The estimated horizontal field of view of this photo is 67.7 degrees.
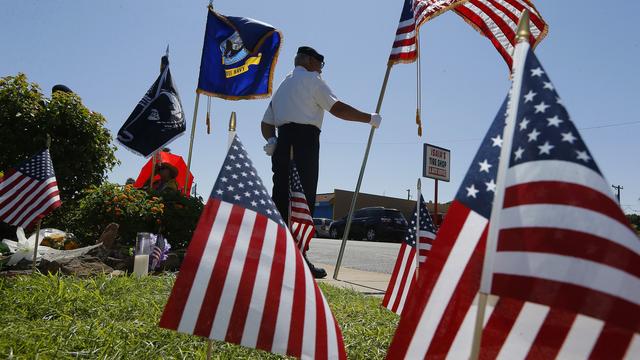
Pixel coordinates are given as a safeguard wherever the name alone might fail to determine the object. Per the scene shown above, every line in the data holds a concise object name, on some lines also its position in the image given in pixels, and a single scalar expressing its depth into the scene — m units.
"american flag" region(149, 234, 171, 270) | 4.43
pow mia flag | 6.25
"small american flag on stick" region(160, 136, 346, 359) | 1.46
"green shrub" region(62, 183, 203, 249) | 5.08
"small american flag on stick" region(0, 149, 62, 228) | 3.82
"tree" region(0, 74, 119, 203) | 6.47
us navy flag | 5.36
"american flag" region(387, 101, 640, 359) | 1.21
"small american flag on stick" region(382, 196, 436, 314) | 2.92
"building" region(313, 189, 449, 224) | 40.91
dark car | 22.50
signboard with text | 8.10
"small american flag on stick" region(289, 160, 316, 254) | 3.46
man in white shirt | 4.23
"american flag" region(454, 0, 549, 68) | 4.19
